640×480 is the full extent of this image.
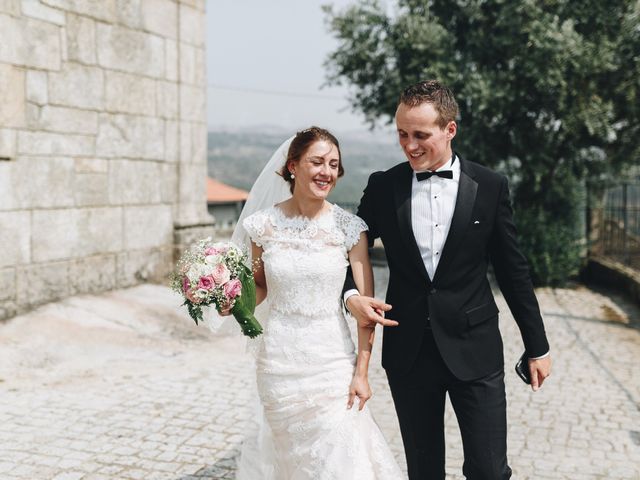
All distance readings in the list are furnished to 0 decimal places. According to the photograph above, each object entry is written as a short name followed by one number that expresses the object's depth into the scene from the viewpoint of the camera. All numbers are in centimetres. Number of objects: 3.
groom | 308
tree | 1236
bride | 333
